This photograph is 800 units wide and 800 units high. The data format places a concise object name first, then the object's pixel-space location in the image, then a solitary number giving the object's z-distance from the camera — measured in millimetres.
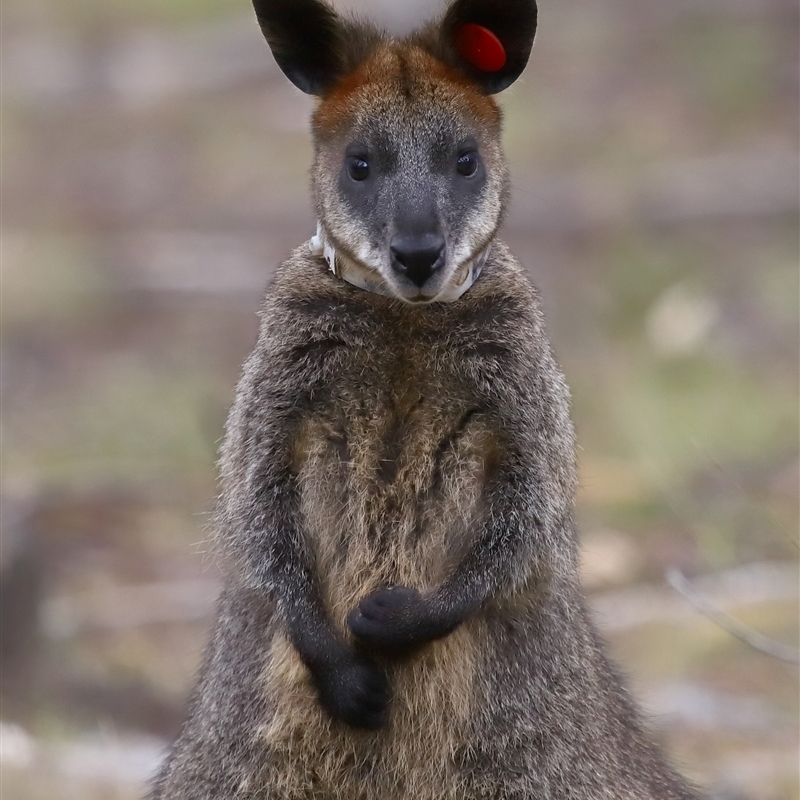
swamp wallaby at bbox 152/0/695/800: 10859
